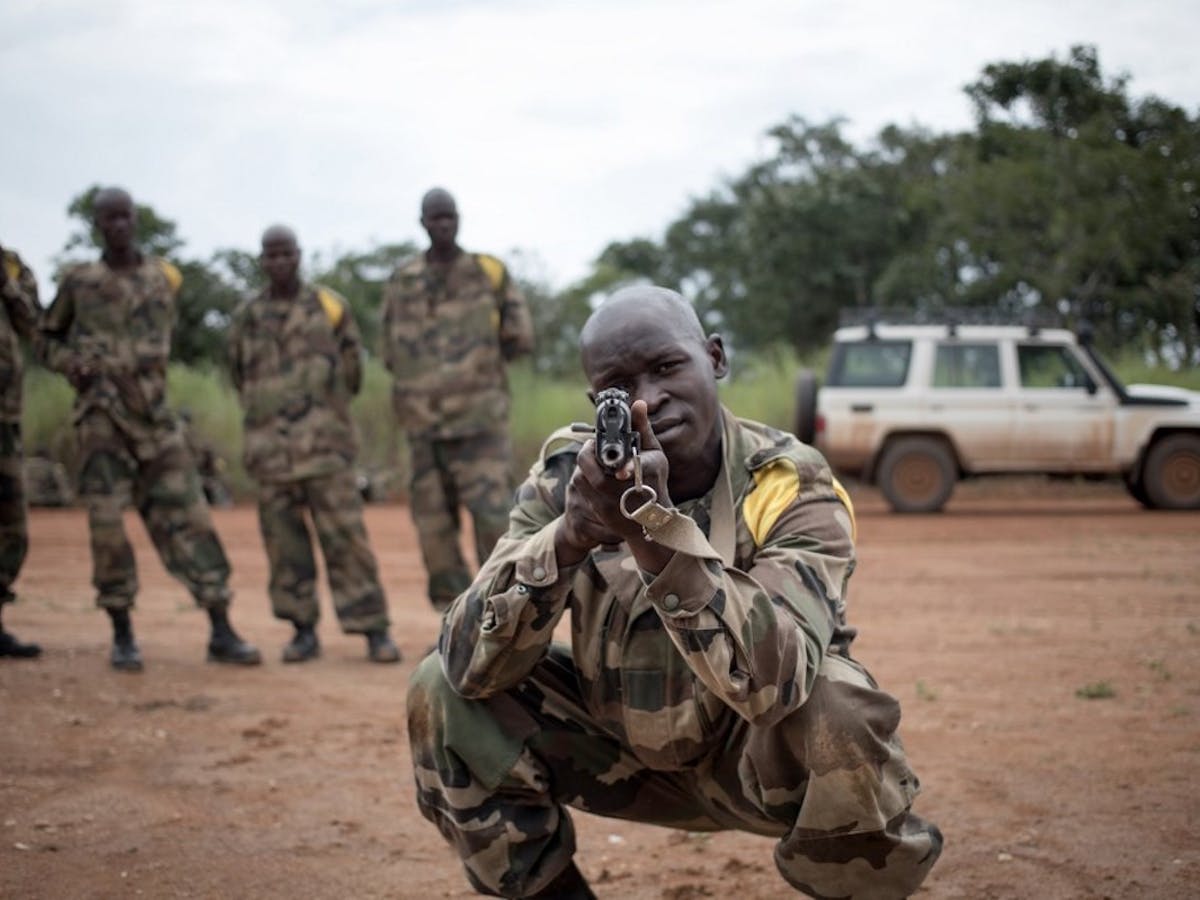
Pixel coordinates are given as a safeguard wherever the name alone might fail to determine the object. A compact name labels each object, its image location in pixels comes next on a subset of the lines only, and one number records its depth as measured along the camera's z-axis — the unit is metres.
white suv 13.23
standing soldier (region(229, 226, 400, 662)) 6.46
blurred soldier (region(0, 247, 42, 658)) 6.25
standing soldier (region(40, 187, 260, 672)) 6.09
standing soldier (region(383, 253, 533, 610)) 6.44
